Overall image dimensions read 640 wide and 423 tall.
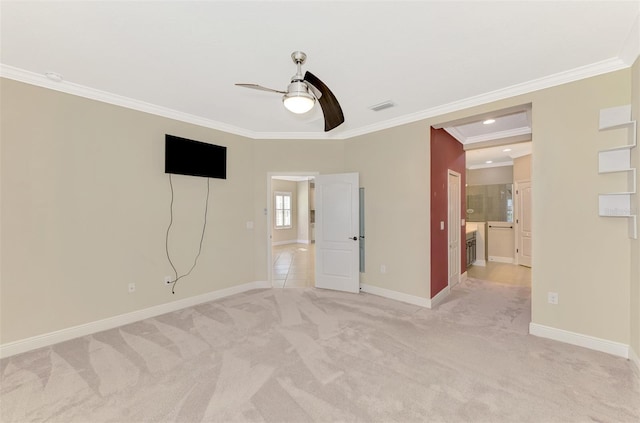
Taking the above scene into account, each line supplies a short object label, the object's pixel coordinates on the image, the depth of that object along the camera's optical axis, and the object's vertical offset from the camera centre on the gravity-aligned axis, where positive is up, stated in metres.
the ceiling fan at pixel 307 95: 2.08 +0.91
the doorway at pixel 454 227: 4.74 -0.30
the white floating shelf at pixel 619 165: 2.45 +0.42
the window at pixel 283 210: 10.73 +0.05
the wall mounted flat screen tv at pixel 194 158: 3.81 +0.80
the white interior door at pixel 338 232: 4.66 -0.37
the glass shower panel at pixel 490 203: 7.22 +0.21
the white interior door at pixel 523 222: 6.49 -0.29
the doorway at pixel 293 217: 9.98 -0.24
